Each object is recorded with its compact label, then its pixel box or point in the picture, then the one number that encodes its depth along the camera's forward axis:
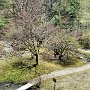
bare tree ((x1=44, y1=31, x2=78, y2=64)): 34.91
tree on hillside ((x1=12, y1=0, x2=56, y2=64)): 31.69
